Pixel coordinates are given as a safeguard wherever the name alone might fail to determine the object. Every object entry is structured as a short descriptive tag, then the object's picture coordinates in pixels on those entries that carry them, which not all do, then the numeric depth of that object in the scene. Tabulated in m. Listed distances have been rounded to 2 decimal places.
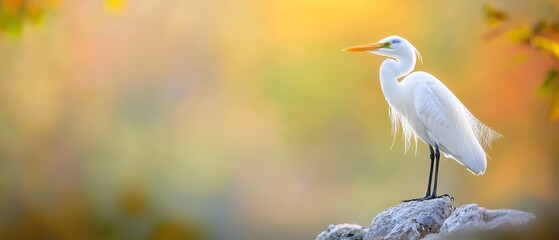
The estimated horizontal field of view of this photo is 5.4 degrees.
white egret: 20.54
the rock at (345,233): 20.36
